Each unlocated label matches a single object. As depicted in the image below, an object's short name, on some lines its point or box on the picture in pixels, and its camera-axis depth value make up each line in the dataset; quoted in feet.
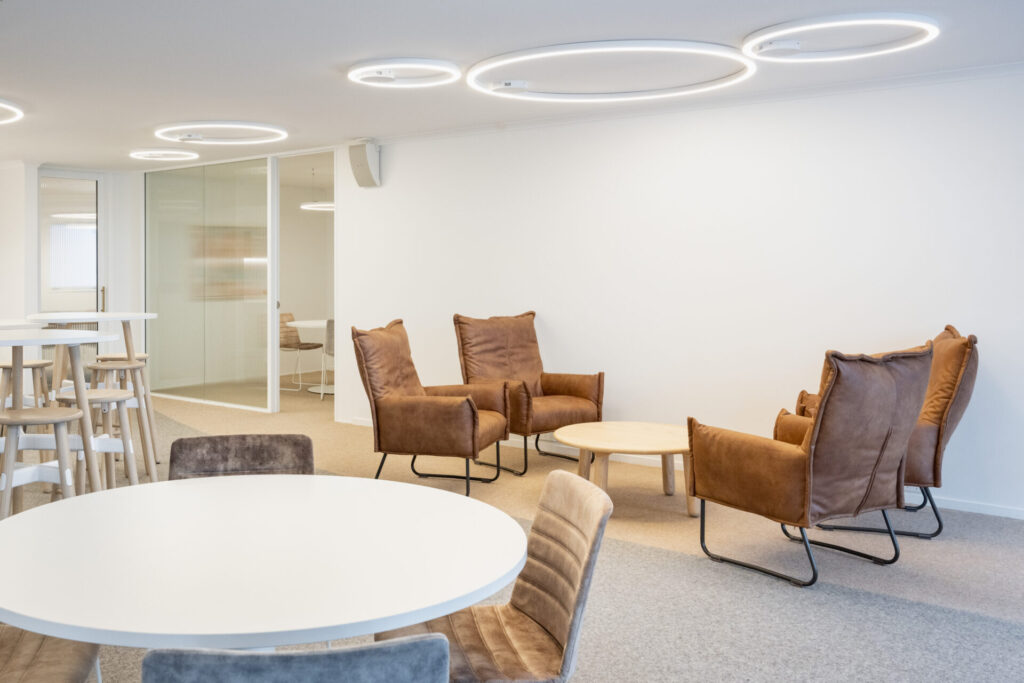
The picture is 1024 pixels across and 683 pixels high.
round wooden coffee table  14.61
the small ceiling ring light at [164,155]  26.53
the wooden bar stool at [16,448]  11.39
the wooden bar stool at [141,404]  16.93
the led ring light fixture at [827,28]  12.78
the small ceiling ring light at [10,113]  19.17
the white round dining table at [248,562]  4.53
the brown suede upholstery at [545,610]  5.89
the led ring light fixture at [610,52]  14.19
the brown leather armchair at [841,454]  11.37
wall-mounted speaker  23.68
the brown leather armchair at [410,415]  16.06
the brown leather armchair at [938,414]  13.93
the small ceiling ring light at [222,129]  21.57
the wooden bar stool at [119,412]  14.46
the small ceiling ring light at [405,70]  15.26
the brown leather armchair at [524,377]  18.29
